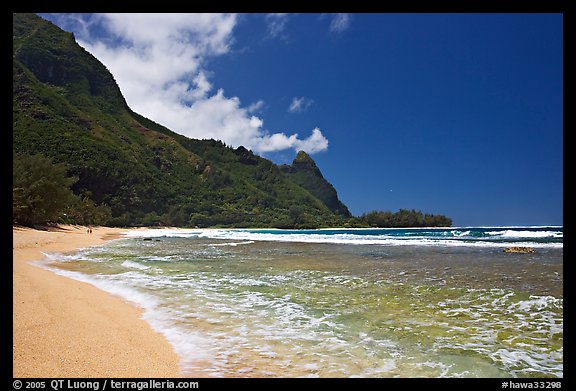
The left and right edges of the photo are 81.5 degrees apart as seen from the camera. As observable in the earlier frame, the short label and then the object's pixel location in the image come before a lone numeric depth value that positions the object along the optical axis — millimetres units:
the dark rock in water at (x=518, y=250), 22238
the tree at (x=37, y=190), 33438
